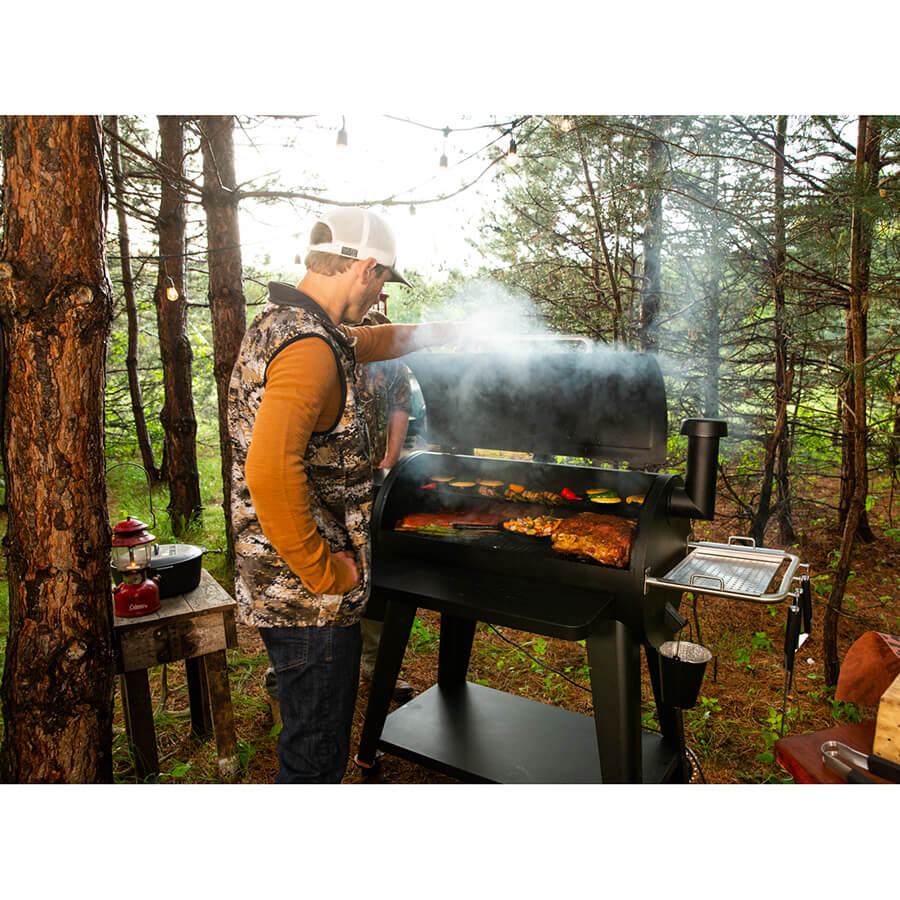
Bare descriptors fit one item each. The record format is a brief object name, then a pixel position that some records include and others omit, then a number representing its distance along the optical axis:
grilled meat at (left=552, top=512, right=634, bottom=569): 2.06
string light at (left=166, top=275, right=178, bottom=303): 4.88
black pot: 2.42
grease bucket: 2.05
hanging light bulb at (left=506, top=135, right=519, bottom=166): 3.44
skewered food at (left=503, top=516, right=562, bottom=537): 2.38
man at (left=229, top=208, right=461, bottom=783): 1.54
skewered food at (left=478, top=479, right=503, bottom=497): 2.66
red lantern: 2.29
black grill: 1.96
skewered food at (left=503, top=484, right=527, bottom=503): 2.60
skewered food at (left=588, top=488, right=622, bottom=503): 2.40
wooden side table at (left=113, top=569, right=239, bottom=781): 2.26
